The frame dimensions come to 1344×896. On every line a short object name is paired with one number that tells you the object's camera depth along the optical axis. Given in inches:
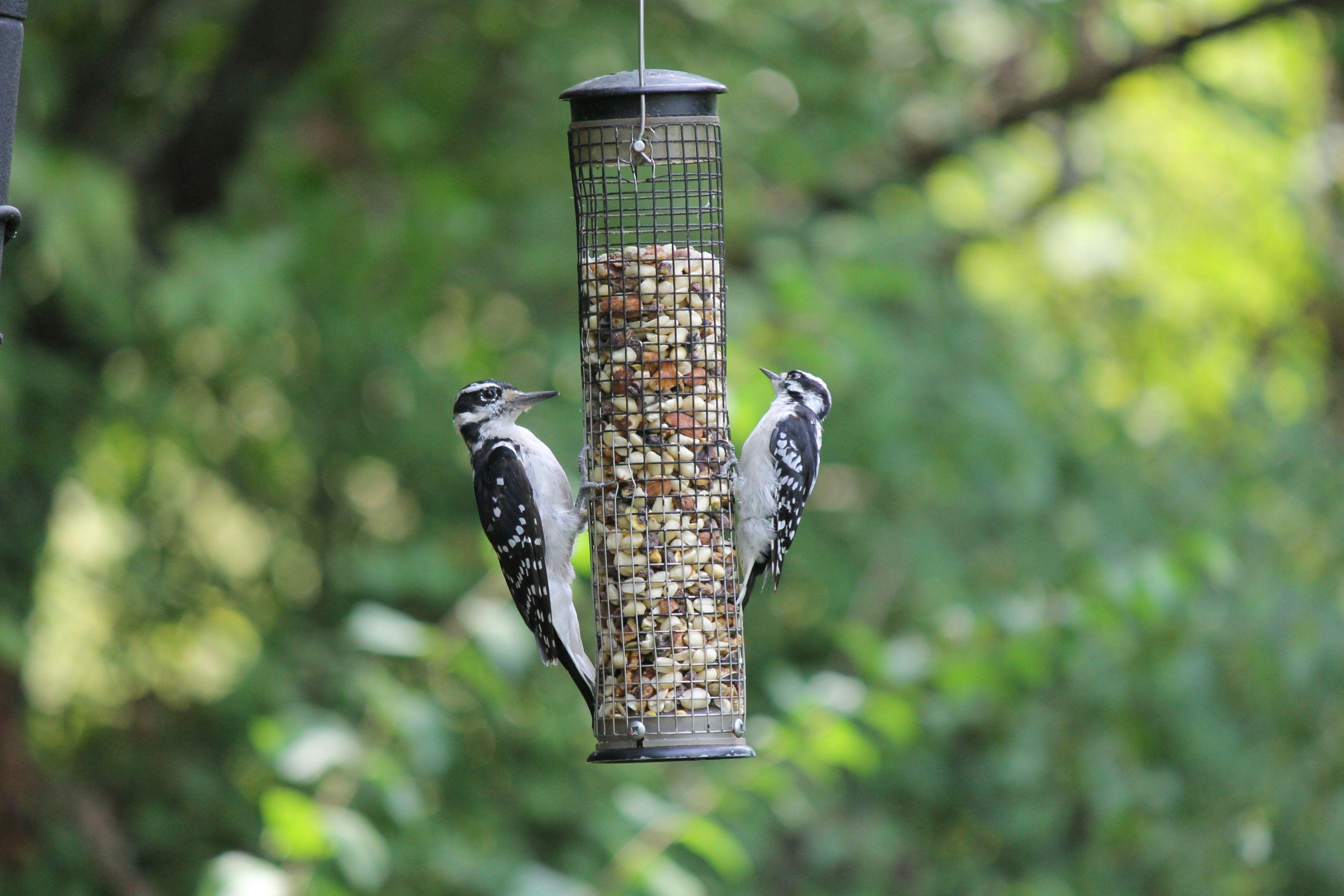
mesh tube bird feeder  347.9
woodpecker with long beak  404.8
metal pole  188.2
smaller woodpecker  407.8
